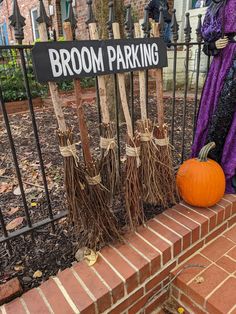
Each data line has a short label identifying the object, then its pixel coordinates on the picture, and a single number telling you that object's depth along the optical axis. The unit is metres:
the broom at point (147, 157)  1.55
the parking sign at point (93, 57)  1.16
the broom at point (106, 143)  1.31
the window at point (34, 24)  11.96
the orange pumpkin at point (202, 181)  1.75
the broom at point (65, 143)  1.16
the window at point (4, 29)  15.40
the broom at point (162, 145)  1.62
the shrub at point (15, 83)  5.16
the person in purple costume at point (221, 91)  1.74
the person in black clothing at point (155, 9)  4.66
